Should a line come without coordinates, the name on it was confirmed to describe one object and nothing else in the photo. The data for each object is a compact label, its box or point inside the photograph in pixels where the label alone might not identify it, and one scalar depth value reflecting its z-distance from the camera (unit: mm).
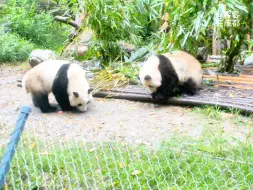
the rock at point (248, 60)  7811
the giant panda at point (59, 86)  5617
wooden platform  5367
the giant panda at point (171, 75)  5877
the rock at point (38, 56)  9141
